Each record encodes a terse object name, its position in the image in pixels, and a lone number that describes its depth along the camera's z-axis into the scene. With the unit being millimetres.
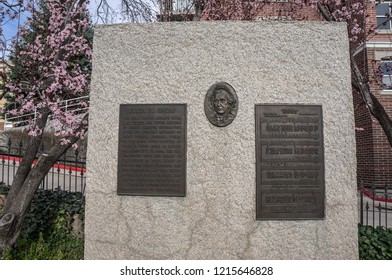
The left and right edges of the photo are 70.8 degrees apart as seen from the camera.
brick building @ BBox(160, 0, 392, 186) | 11375
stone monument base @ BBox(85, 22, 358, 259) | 2992
